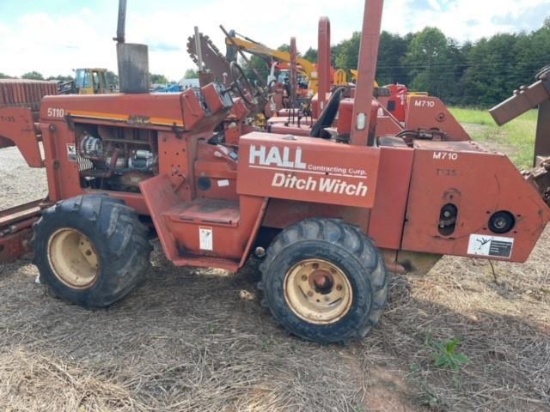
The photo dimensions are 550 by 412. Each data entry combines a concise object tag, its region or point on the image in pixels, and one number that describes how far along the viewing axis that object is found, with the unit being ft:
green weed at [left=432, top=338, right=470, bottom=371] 10.69
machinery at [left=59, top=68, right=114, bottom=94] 65.10
